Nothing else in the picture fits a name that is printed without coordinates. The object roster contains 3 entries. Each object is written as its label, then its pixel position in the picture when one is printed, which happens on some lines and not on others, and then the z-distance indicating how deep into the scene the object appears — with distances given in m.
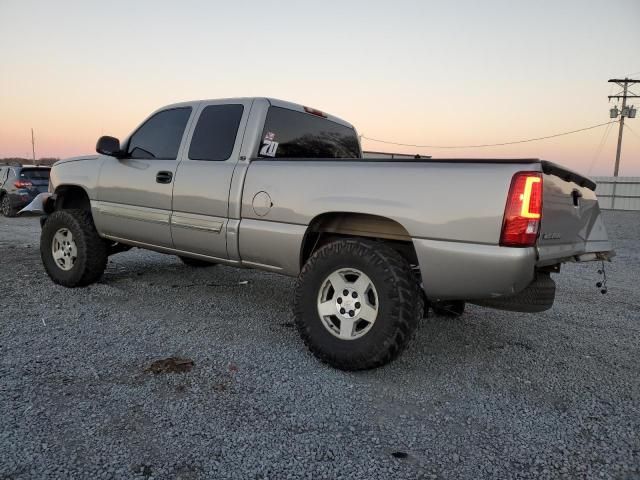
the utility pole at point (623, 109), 36.41
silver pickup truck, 2.85
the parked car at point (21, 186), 13.91
